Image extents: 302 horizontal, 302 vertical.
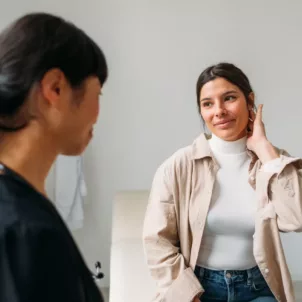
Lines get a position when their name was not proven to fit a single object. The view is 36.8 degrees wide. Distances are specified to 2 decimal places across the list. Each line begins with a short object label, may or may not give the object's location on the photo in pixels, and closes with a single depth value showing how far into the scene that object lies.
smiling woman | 1.48
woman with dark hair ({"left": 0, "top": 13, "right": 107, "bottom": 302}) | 0.60
